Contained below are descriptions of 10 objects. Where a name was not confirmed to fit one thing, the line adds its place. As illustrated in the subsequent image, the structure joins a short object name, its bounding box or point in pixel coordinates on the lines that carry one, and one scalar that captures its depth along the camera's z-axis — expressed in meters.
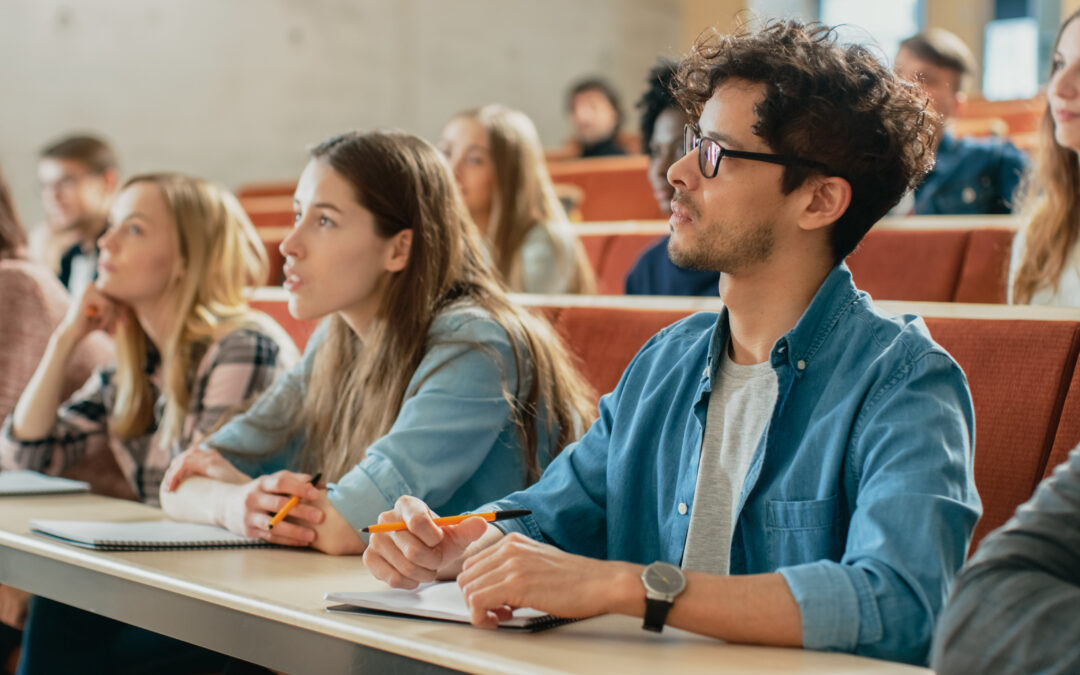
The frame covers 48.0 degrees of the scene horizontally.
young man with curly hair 1.03
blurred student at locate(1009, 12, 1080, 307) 2.17
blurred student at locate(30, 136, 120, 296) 4.35
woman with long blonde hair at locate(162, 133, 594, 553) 1.66
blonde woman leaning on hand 2.24
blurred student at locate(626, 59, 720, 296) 2.78
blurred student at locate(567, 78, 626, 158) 6.62
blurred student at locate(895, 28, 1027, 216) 3.60
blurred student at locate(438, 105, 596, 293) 3.23
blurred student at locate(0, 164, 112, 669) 2.66
